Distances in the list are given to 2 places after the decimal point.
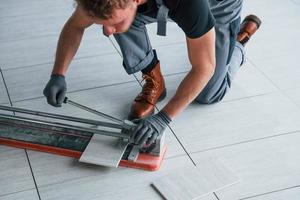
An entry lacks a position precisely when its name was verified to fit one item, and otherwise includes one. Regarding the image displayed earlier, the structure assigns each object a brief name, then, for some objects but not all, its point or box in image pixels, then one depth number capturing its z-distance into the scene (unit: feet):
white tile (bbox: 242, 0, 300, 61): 10.15
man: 6.50
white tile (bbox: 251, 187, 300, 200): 7.30
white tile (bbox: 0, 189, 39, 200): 7.28
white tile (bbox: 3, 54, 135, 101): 9.16
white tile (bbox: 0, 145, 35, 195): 7.43
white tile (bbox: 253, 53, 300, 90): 9.29
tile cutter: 7.68
